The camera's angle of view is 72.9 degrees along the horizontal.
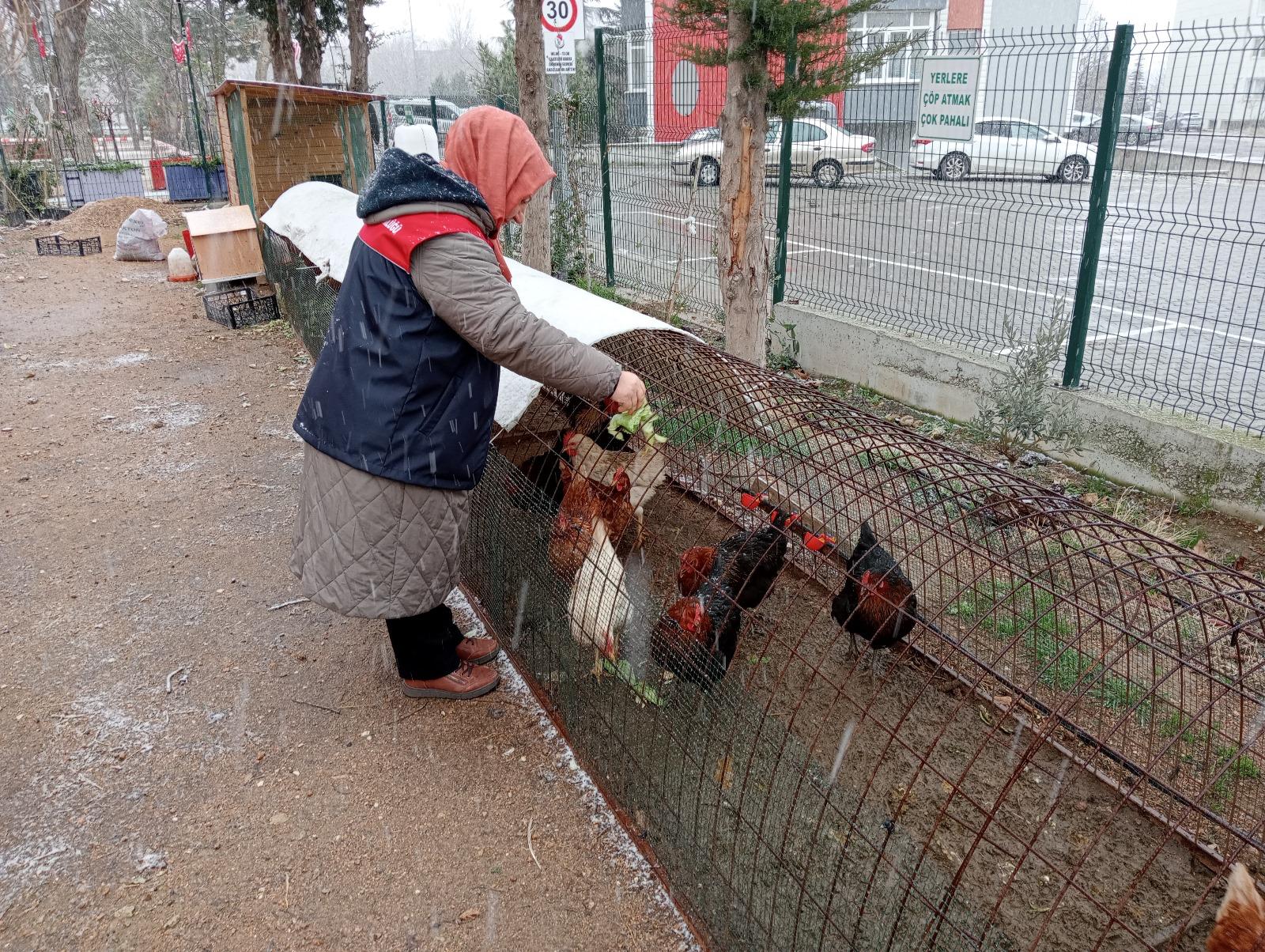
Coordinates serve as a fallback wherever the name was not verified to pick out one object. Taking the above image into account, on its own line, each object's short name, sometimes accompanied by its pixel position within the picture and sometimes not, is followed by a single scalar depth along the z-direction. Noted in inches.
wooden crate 343.0
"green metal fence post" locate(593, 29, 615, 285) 320.2
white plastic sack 505.4
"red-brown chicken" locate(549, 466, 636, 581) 107.8
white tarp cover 115.6
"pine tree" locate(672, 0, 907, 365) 170.4
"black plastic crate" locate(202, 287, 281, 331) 337.7
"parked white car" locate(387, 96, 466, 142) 730.8
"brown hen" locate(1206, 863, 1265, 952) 52.7
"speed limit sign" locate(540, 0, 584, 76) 284.7
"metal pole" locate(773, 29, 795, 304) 233.0
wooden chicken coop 374.0
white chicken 98.8
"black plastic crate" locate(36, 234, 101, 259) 531.2
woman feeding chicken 88.4
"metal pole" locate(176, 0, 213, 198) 703.7
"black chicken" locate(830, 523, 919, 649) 104.0
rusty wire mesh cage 79.8
